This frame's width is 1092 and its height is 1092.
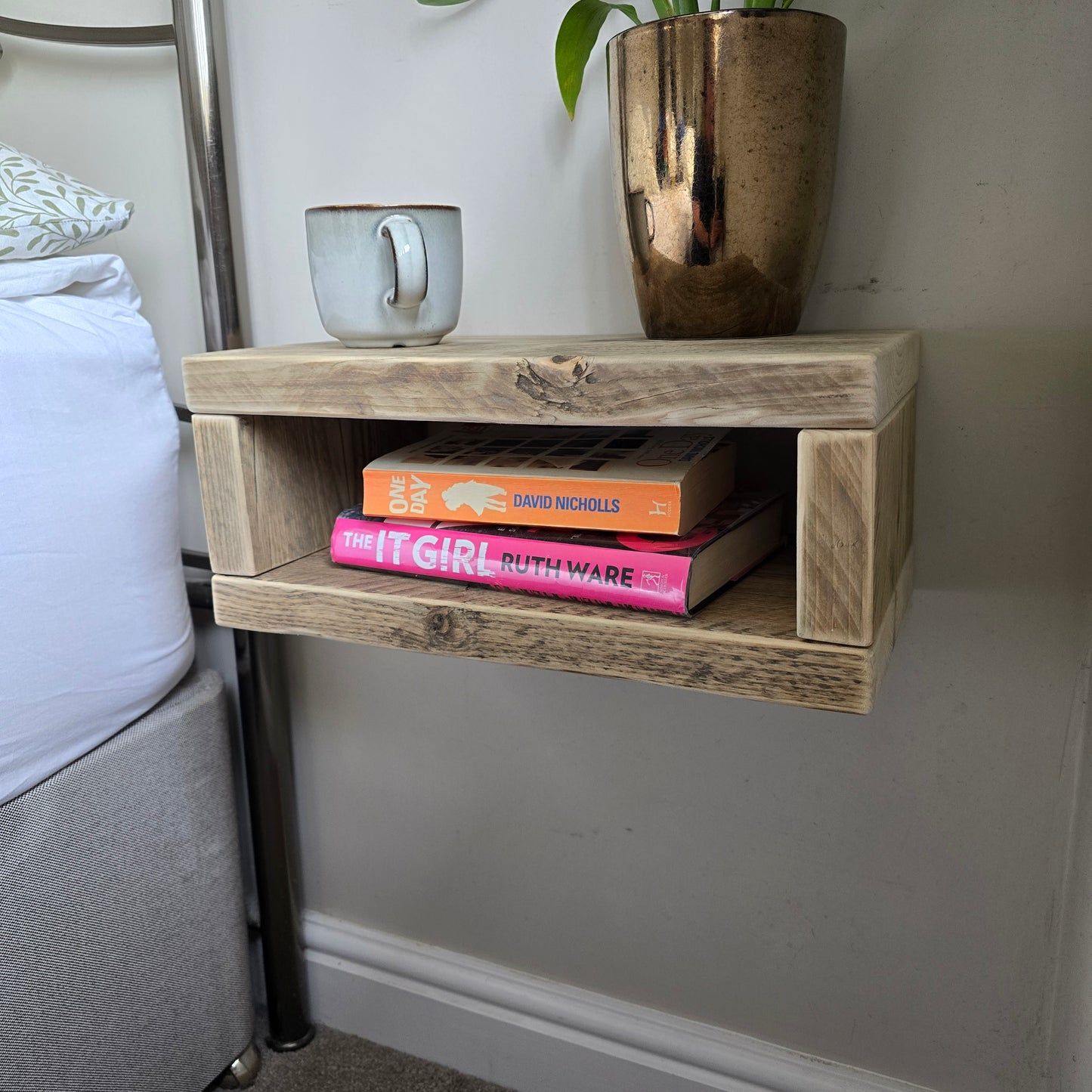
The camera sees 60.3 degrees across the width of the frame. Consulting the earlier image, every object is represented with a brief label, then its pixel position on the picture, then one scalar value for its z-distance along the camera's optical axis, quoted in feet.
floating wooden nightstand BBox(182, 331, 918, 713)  1.54
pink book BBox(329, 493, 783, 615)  1.77
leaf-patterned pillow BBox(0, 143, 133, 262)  2.49
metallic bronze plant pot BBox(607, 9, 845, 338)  1.76
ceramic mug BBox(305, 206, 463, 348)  1.99
